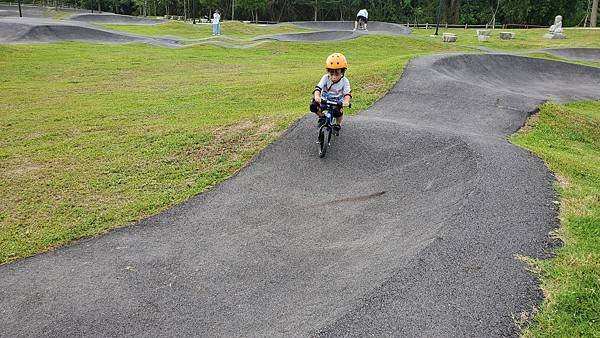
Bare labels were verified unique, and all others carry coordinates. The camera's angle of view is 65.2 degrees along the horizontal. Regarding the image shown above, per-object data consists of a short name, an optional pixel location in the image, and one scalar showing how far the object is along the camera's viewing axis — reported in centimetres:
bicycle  914
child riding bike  894
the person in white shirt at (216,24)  4022
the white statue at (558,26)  3953
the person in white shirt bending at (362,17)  4142
